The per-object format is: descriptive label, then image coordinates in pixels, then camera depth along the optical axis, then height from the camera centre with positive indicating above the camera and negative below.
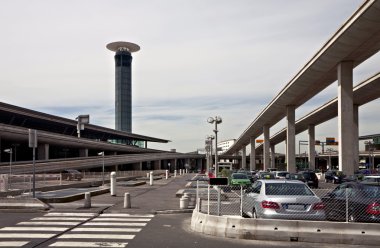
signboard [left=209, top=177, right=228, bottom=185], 13.76 -0.89
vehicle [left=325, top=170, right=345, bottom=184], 44.02 -2.54
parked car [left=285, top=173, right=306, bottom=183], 37.46 -2.10
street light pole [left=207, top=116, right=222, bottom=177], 30.38 +2.17
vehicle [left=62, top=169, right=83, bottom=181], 43.69 -2.33
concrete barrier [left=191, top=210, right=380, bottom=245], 10.78 -2.02
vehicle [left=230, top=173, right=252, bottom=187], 35.63 -2.21
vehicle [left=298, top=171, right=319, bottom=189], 37.06 -2.27
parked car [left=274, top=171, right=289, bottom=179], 40.94 -2.03
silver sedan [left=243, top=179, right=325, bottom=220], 11.63 -1.37
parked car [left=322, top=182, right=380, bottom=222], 11.72 -1.46
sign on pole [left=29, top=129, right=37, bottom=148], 20.36 +0.77
